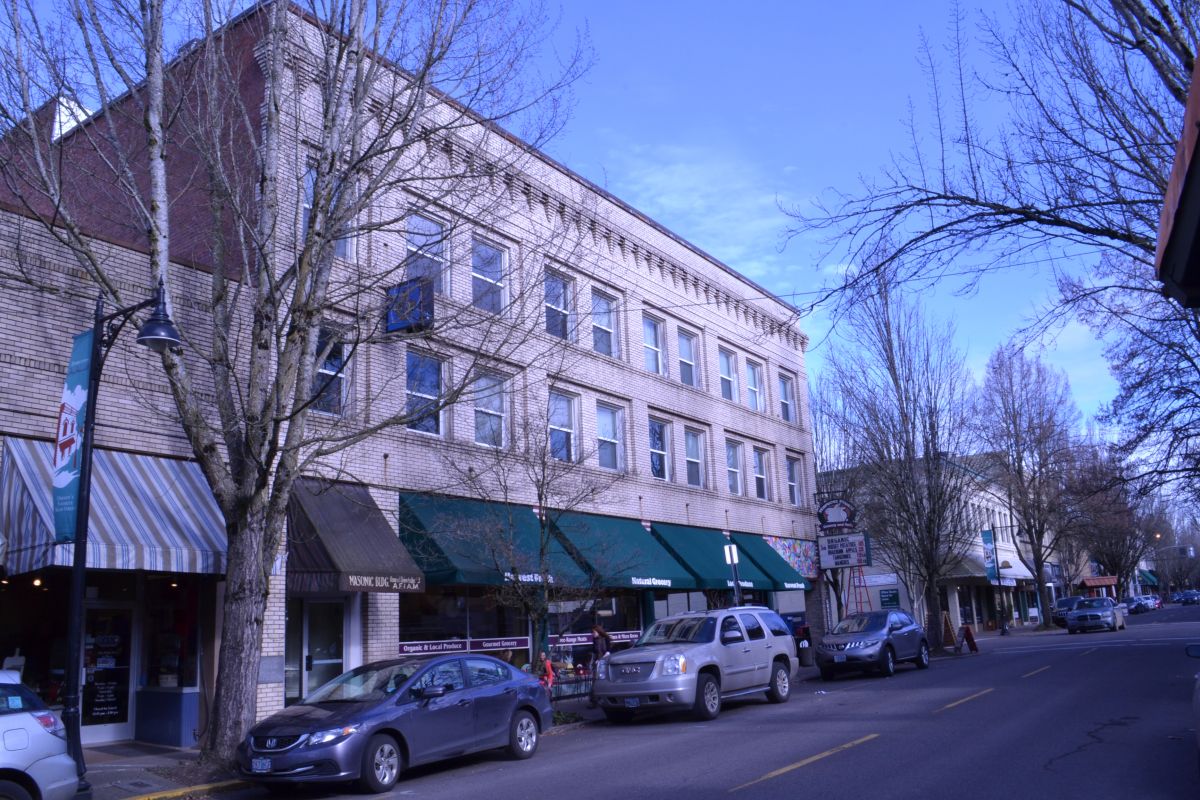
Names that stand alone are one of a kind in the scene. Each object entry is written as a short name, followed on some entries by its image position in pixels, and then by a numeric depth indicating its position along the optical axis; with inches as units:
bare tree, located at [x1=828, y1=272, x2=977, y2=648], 1234.6
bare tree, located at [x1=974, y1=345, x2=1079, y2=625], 1737.2
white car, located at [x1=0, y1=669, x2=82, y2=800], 317.1
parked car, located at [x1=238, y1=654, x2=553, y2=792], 407.2
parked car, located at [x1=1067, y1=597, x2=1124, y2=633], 1675.7
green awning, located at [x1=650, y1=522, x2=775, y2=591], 966.4
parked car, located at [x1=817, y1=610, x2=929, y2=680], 900.0
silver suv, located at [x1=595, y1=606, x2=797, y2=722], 607.8
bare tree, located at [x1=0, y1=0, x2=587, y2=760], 478.6
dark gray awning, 582.6
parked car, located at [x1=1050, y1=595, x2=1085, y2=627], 2082.9
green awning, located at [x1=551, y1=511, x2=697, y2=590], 799.7
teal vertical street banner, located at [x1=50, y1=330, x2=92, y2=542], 425.7
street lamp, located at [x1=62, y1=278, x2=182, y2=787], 398.6
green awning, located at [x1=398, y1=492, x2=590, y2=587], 676.7
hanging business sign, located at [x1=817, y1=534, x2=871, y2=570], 1196.5
